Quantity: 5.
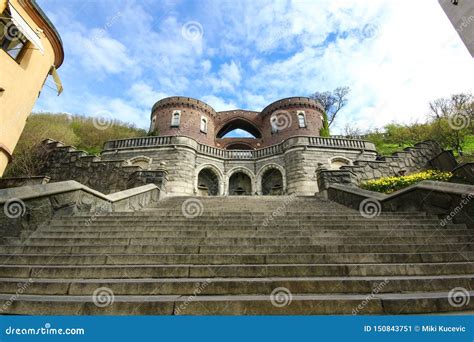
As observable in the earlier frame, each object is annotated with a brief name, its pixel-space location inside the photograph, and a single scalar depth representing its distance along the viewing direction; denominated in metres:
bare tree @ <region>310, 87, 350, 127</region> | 36.75
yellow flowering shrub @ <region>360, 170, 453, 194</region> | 8.74
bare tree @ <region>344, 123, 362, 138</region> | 33.75
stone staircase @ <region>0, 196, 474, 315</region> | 2.31
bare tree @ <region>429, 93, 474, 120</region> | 23.05
